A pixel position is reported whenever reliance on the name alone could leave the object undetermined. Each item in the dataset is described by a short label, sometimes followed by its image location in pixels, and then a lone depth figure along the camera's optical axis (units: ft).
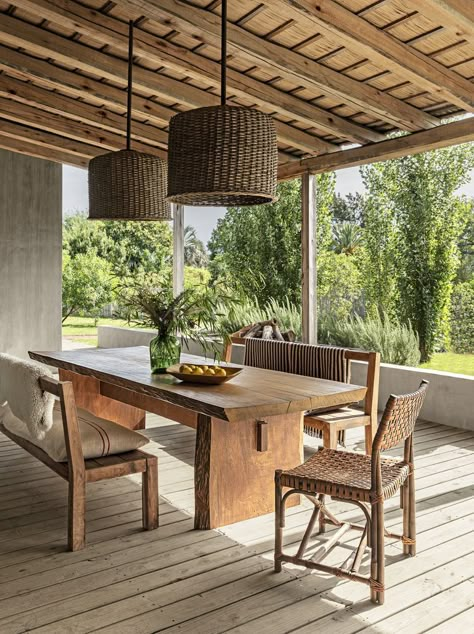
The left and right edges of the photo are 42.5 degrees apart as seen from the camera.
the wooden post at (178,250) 26.68
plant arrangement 11.20
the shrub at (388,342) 22.17
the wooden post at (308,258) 19.31
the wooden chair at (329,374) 11.82
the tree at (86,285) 39.45
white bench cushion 9.34
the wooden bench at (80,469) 8.84
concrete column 24.99
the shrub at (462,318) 30.68
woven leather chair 7.18
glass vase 11.45
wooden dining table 8.87
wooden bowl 10.16
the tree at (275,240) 33.17
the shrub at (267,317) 25.29
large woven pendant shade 8.36
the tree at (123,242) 46.34
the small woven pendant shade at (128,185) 11.69
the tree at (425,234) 29.71
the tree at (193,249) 46.70
